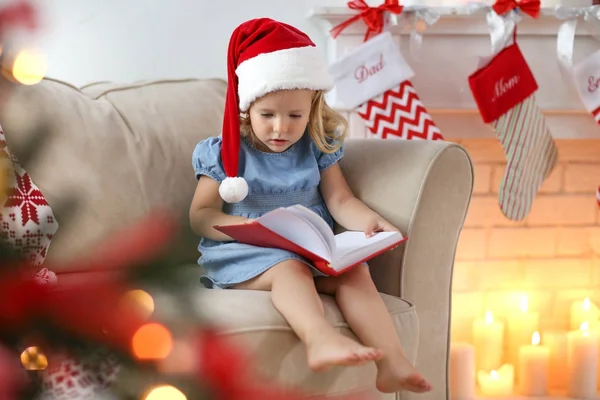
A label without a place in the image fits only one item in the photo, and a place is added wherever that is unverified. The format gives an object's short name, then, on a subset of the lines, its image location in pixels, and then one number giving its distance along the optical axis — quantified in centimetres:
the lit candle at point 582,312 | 249
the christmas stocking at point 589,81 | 230
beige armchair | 130
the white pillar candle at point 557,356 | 241
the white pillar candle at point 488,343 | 236
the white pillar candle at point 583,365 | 227
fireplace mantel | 228
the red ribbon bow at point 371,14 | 221
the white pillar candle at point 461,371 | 219
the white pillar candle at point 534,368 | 229
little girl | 133
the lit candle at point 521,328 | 242
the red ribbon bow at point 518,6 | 222
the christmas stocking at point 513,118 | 224
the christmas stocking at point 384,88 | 222
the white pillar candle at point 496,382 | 230
